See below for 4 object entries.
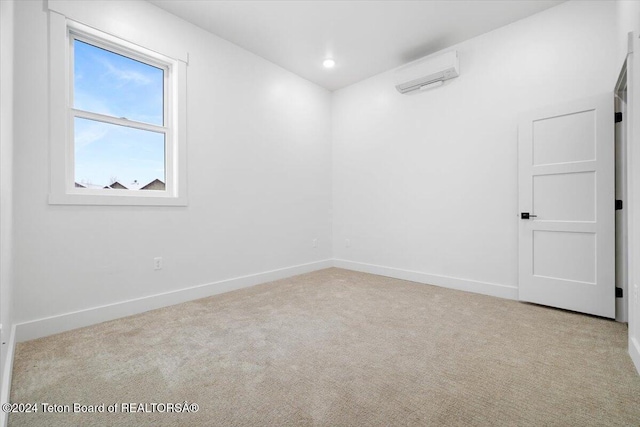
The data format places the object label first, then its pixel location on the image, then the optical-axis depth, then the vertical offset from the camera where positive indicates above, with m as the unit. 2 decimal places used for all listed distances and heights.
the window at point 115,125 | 2.55 +0.84
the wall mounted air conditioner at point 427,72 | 3.60 +1.75
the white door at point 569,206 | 2.68 +0.05
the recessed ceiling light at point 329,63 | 4.09 +2.06
